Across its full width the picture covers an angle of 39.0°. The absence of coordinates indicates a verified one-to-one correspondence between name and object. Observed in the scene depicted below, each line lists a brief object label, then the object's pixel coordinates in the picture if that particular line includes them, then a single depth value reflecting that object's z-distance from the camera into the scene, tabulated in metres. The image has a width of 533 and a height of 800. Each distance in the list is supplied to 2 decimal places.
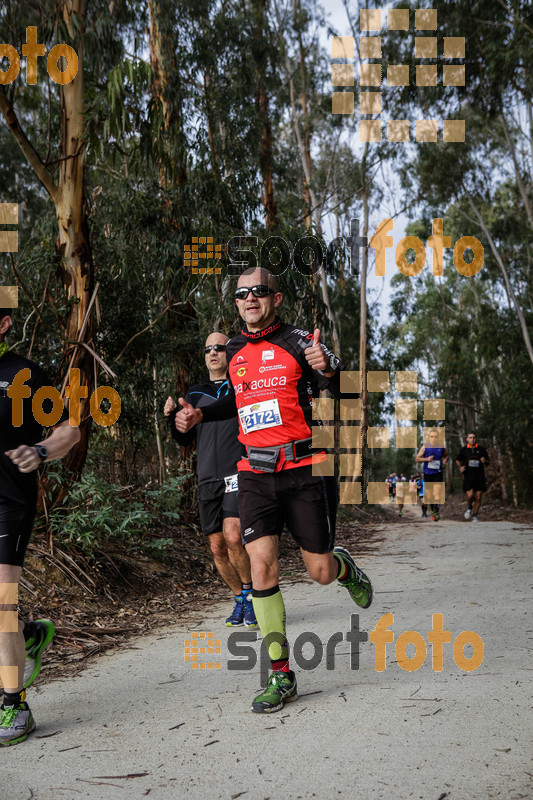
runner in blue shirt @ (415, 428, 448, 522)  13.57
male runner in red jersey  3.94
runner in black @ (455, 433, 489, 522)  15.24
